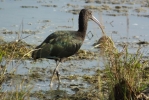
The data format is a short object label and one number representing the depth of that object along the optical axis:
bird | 17.78
